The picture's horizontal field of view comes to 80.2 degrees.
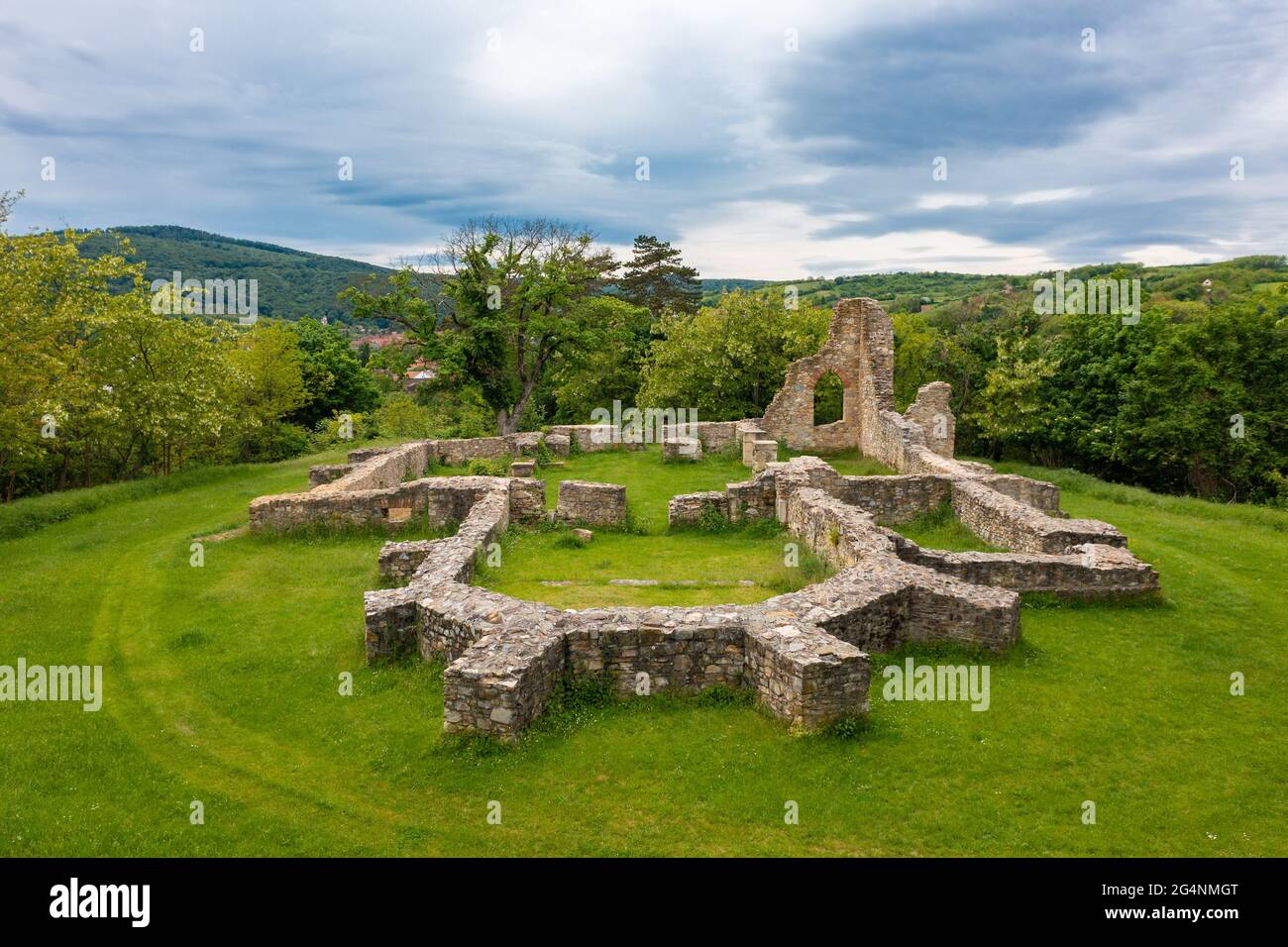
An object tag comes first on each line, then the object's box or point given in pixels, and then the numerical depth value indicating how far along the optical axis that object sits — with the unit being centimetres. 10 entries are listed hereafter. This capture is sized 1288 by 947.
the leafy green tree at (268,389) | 3572
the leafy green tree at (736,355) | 3594
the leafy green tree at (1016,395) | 3378
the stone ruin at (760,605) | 865
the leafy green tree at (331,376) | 4547
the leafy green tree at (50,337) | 1859
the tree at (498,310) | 3284
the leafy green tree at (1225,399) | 2803
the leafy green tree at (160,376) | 2414
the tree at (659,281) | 6512
